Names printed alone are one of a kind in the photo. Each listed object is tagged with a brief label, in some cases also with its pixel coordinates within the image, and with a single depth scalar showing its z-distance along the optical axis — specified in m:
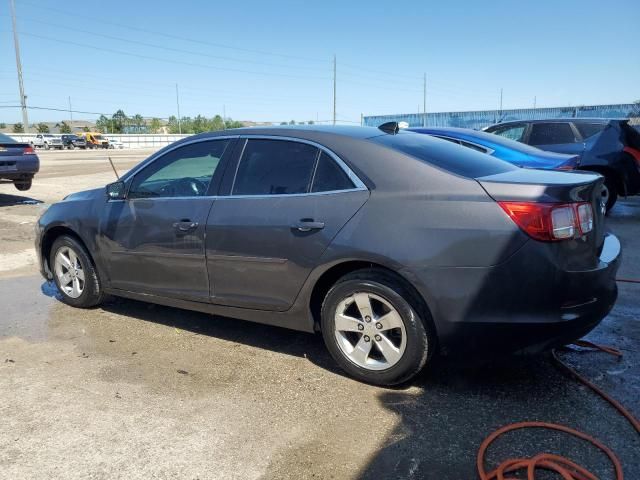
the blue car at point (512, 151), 6.59
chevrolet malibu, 2.89
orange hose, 2.40
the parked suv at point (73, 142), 56.41
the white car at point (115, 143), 62.44
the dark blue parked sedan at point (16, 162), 11.09
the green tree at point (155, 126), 100.36
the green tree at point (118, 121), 98.19
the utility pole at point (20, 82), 51.78
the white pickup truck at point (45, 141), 54.84
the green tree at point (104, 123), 98.94
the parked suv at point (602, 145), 9.08
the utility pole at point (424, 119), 29.17
